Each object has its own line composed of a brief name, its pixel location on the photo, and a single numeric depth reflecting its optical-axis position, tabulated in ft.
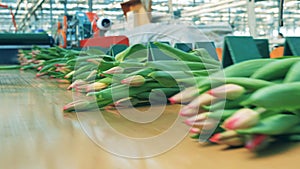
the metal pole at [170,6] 17.98
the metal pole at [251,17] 15.21
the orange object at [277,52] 5.02
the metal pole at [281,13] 11.35
